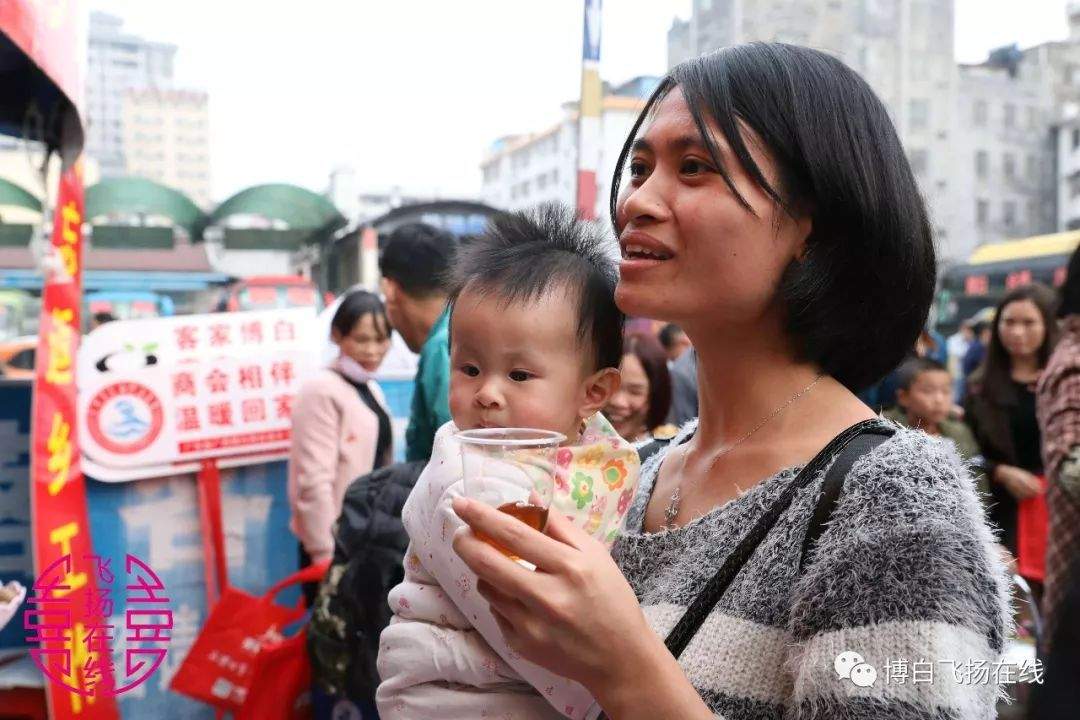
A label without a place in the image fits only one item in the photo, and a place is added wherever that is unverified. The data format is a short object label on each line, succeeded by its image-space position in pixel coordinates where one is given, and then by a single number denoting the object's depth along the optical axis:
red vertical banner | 3.03
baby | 1.33
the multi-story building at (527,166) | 51.59
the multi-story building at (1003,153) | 40.62
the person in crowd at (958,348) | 11.95
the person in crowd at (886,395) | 5.18
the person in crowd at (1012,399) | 4.31
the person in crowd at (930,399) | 4.75
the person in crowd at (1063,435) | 3.07
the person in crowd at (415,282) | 3.53
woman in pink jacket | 3.82
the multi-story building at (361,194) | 40.78
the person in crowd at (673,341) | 6.68
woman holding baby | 0.92
